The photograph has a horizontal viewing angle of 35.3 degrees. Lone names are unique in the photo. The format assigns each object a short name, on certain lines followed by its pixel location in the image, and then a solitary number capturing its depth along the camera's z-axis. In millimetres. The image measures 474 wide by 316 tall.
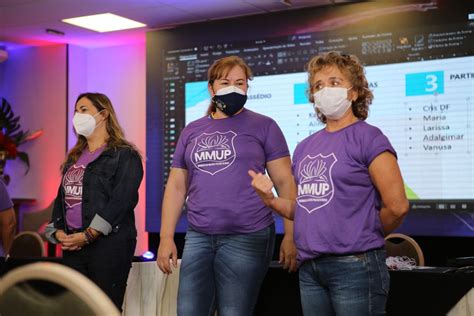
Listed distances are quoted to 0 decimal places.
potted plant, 7398
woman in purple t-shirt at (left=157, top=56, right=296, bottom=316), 2541
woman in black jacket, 2973
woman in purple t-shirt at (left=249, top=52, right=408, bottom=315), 2121
